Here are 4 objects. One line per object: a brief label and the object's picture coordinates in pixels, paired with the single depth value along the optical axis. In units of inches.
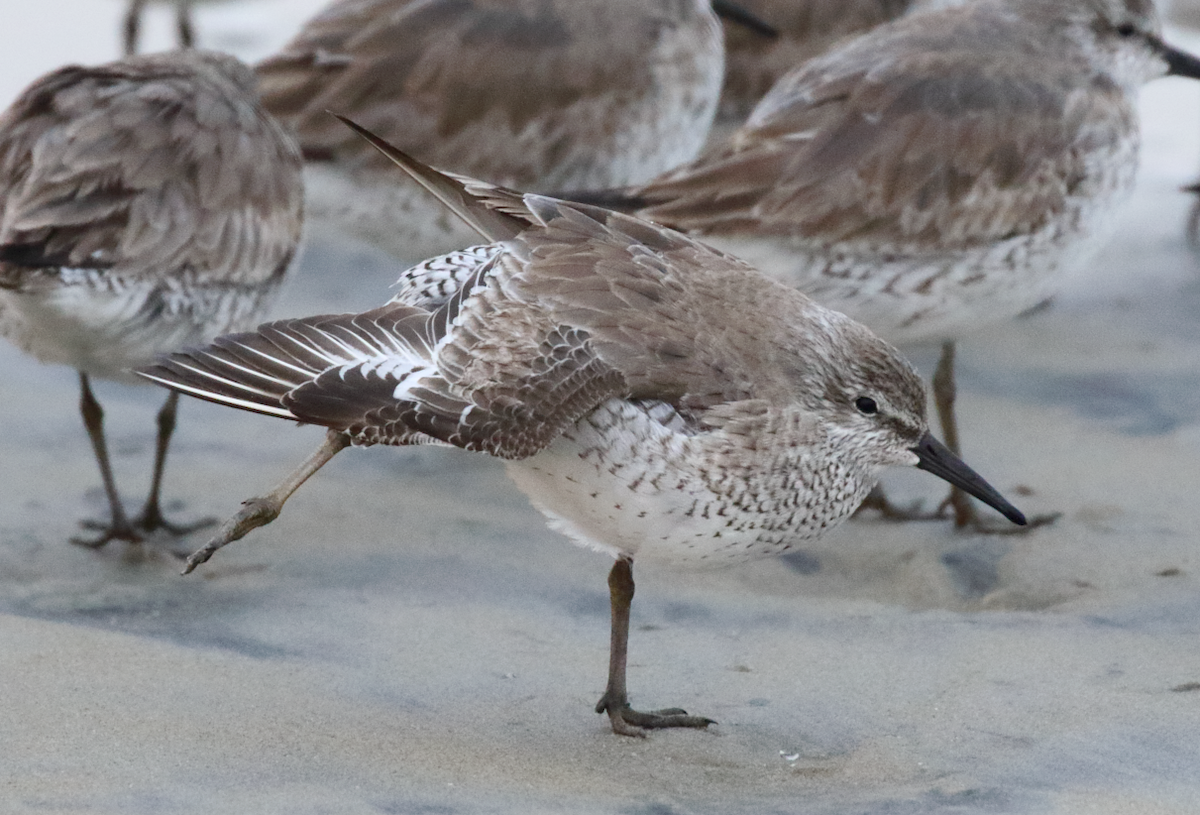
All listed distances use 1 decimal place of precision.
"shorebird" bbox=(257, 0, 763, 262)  570.6
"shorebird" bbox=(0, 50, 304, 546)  430.0
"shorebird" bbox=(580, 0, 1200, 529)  480.1
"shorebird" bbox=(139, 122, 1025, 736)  331.3
